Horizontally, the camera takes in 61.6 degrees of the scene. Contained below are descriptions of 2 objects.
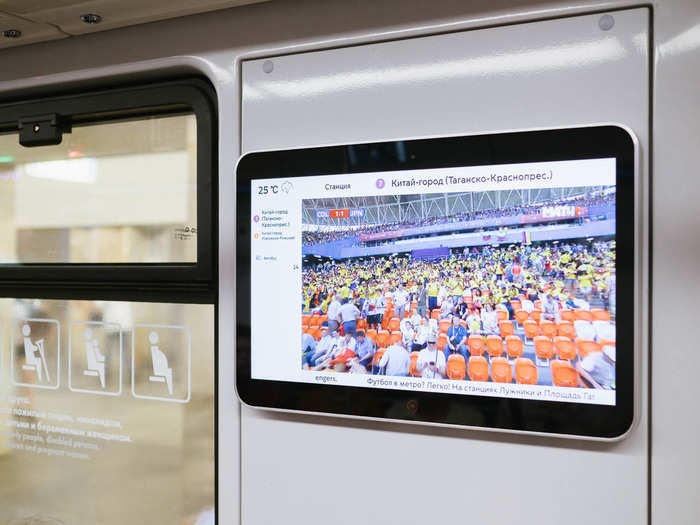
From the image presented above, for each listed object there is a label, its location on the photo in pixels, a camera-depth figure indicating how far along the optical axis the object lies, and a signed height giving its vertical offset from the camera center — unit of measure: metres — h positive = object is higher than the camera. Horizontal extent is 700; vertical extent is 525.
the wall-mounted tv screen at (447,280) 1.26 -0.06
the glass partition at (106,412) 1.87 -0.53
